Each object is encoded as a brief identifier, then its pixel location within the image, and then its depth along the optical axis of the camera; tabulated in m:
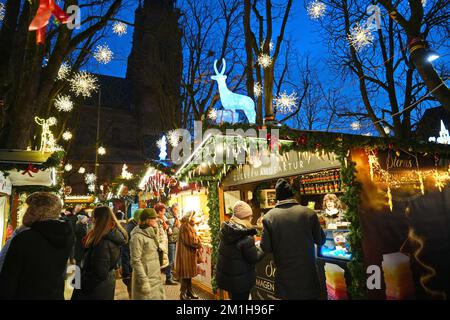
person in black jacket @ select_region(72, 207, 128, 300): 3.29
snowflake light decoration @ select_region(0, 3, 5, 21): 6.90
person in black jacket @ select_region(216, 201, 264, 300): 3.47
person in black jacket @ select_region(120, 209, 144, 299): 5.71
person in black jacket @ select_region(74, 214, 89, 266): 7.24
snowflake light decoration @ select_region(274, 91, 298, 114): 9.80
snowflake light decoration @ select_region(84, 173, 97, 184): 34.31
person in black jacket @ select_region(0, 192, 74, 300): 2.24
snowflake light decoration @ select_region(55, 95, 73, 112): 10.99
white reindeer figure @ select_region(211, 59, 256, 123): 7.45
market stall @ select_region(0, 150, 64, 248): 5.44
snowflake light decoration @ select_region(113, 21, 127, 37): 7.27
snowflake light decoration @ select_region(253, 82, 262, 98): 10.76
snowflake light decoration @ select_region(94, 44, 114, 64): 7.30
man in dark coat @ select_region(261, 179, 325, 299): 3.20
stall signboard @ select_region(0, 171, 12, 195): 5.33
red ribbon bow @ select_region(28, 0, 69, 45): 3.85
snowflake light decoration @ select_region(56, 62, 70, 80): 8.64
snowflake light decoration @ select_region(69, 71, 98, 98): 8.51
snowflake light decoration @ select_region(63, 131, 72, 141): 18.80
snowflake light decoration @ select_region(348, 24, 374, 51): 6.17
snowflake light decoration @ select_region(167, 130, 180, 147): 14.48
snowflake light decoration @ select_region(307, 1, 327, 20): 7.77
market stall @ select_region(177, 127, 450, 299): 4.35
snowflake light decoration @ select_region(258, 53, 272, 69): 9.06
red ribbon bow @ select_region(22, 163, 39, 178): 5.78
